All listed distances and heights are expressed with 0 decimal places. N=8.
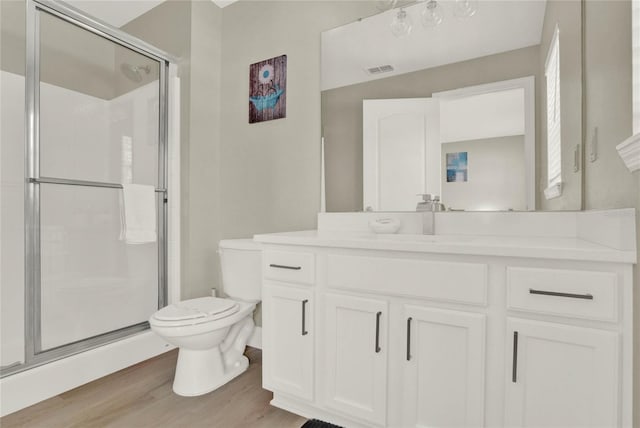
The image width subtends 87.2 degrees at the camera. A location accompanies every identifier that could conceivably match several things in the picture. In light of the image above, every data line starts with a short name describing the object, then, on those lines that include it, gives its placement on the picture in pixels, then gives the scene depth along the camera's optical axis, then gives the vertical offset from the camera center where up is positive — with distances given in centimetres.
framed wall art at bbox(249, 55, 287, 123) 228 +85
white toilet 171 -60
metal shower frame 177 +15
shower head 243 +102
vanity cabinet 98 -45
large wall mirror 149 +53
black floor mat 148 -94
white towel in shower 215 -2
